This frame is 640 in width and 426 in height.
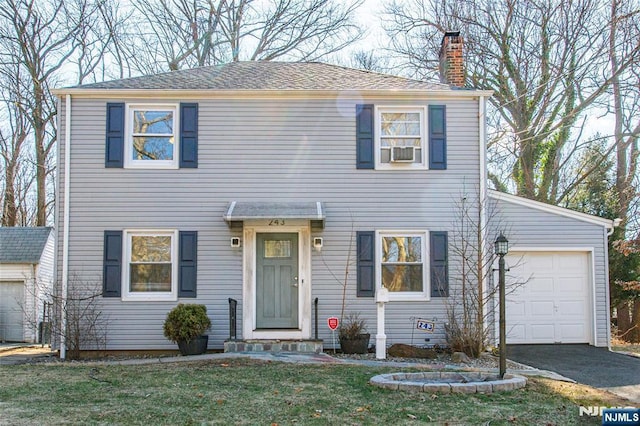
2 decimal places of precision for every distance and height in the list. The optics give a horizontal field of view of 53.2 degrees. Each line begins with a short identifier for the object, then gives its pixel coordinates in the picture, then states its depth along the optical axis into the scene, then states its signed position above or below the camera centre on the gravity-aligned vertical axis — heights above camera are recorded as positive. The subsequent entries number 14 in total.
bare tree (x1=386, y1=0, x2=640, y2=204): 18.73 +5.84
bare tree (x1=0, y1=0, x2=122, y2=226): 21.50 +6.57
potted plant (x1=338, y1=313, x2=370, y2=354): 10.99 -1.34
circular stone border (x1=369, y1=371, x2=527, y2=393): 7.09 -1.41
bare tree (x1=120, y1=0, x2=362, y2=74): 23.09 +8.38
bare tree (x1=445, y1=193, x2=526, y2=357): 11.05 -0.16
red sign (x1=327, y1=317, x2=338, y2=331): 11.16 -1.08
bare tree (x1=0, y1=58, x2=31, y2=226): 22.09 +4.11
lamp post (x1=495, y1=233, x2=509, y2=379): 7.86 -0.37
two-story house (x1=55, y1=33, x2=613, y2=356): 11.50 +1.14
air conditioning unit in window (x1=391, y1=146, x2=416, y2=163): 11.66 +1.95
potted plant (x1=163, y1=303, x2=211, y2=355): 10.74 -1.12
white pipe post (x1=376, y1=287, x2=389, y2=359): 10.52 -1.10
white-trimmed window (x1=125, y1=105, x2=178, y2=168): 11.76 +2.31
